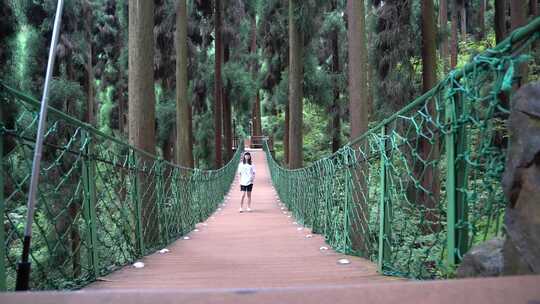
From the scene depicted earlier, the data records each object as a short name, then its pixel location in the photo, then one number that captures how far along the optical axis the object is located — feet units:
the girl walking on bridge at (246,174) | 41.45
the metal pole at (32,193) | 8.10
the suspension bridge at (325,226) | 5.50
